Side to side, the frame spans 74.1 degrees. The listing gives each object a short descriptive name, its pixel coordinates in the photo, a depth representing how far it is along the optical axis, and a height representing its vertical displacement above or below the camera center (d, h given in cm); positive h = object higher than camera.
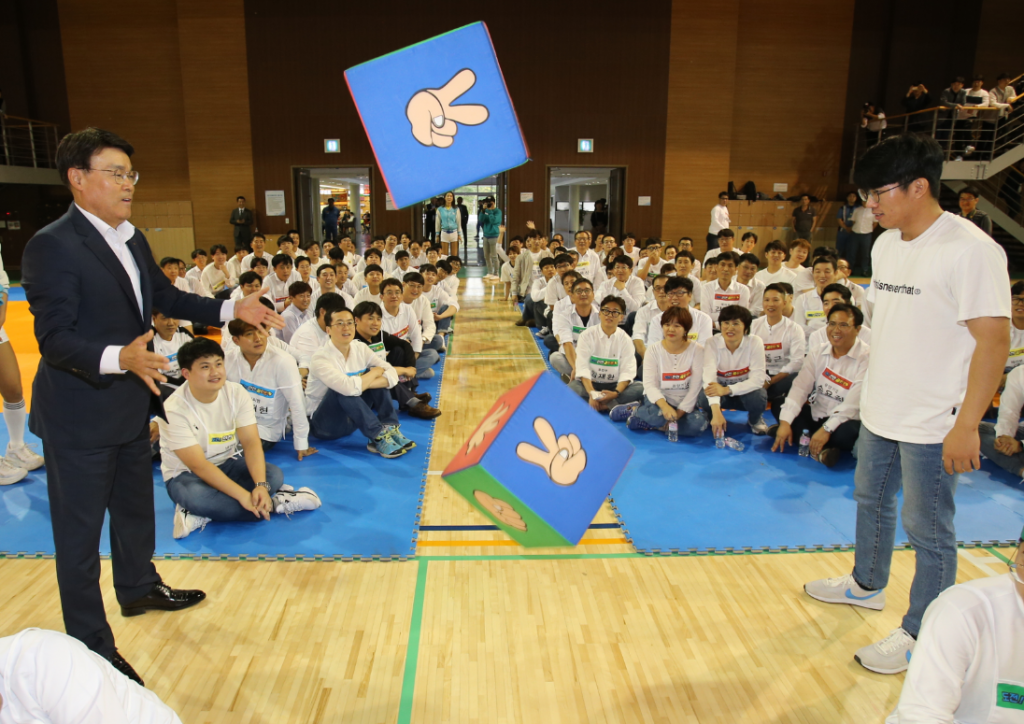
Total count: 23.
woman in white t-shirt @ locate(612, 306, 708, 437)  528 -119
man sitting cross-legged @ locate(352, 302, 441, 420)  558 -115
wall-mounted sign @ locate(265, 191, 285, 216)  1553 +54
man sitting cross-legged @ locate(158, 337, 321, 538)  356 -122
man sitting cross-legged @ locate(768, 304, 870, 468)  467 -114
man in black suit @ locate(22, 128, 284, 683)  221 -39
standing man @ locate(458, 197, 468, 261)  1652 +42
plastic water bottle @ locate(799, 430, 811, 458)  500 -154
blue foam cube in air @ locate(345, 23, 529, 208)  323 +53
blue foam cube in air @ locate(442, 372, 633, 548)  211 -73
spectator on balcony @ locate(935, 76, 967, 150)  1245 +231
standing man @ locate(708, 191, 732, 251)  1431 +25
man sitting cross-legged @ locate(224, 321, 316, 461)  462 -101
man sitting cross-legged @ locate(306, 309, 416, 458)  493 -122
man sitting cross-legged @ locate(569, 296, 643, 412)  586 -116
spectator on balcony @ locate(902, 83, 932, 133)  1415 +271
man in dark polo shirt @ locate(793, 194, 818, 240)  1491 +32
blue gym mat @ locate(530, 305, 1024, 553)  373 -163
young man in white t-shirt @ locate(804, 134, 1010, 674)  219 -39
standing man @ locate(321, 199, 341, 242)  1734 +24
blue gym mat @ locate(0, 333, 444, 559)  356 -165
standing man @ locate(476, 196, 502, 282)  1539 -3
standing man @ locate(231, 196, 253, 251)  1499 +8
